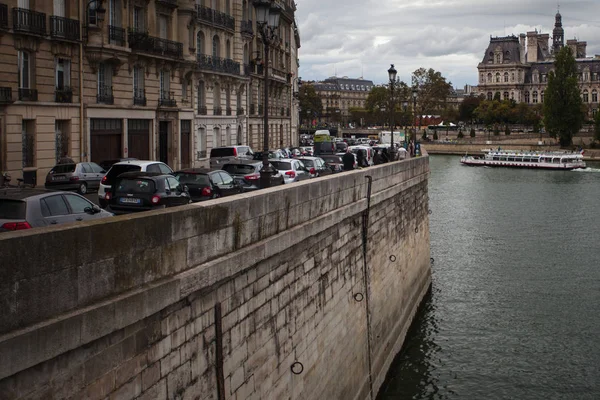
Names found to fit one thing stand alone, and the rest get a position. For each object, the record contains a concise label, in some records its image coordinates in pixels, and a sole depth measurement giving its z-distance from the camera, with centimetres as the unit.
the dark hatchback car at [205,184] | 2144
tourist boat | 9181
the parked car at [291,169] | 3005
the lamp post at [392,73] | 3420
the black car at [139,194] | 1775
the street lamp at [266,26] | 1728
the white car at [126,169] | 2091
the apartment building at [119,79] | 2858
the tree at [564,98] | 11294
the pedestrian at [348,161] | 2698
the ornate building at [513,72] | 19038
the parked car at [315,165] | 3311
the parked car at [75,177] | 2661
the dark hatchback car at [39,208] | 1197
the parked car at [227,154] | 3912
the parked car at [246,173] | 2662
